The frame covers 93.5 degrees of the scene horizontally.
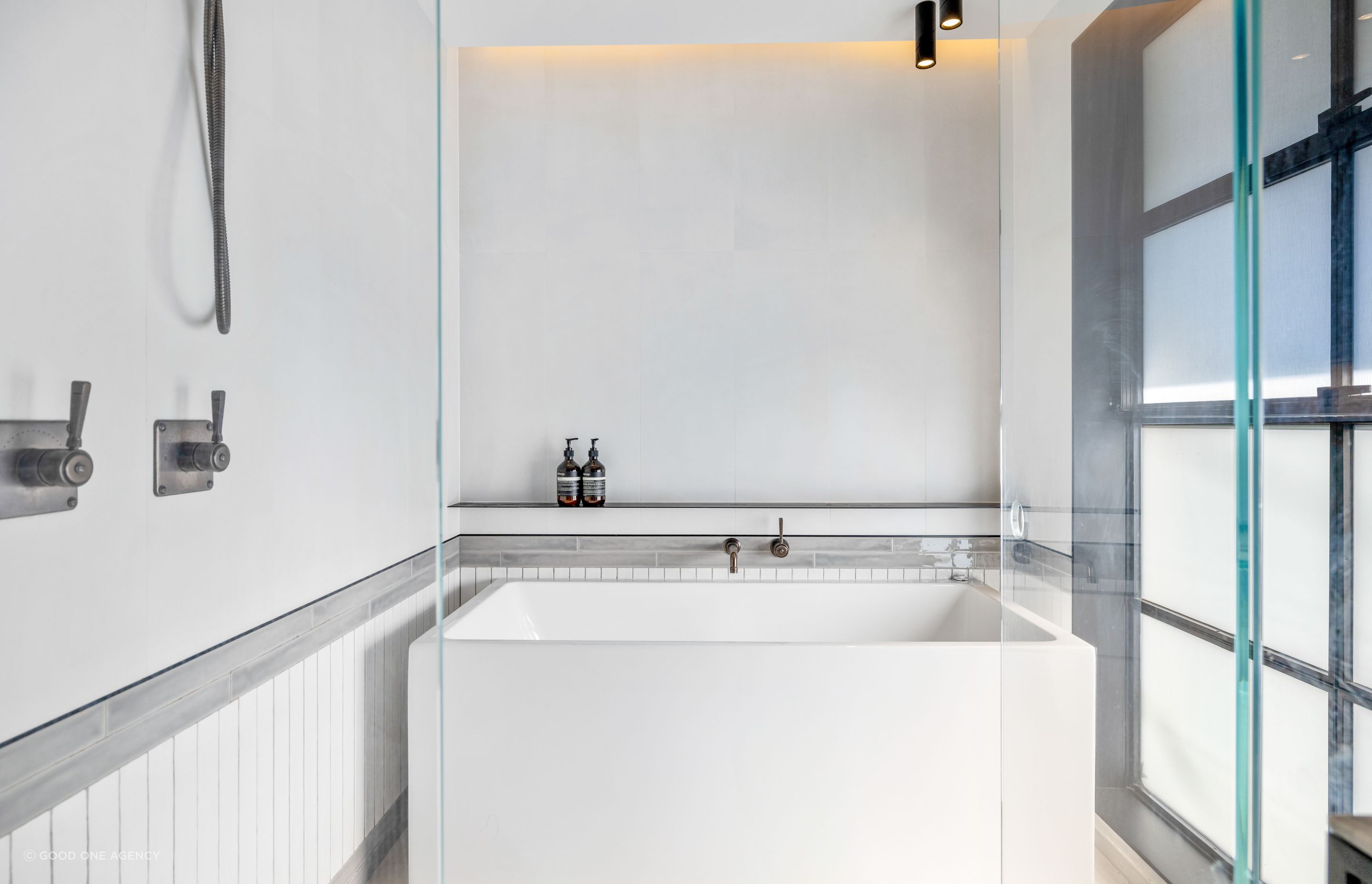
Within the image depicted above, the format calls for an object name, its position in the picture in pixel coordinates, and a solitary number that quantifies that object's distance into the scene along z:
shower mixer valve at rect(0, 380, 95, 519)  0.73
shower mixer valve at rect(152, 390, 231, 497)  0.96
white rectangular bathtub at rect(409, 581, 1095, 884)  1.39
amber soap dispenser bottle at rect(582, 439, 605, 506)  2.15
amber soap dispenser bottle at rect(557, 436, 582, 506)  2.14
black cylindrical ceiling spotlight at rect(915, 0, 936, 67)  1.87
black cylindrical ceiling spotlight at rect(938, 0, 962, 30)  1.79
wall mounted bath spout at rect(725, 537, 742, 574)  2.08
